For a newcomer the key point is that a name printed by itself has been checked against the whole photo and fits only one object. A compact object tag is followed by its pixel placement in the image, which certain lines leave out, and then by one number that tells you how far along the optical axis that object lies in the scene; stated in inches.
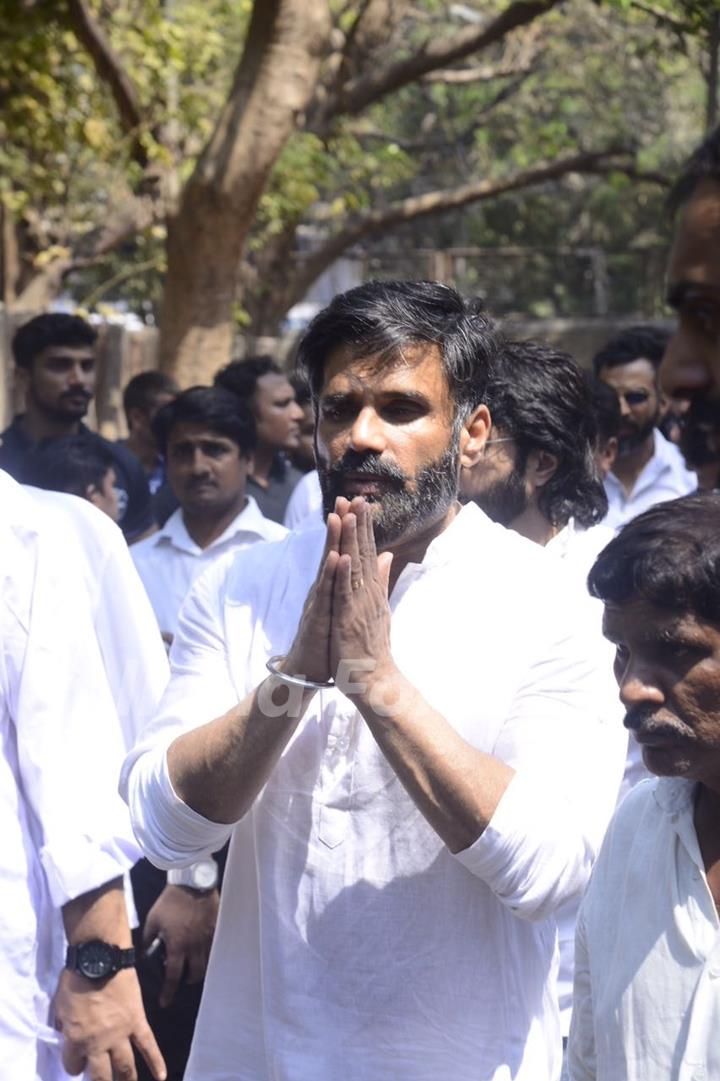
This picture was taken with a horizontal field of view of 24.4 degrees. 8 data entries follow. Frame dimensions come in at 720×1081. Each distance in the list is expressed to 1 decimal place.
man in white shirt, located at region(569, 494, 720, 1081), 94.0
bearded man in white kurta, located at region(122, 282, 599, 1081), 102.0
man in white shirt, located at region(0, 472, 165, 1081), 120.2
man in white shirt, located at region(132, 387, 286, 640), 231.9
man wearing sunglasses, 270.4
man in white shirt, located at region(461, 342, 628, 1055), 151.3
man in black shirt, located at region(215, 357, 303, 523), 303.4
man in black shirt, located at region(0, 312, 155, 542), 284.5
